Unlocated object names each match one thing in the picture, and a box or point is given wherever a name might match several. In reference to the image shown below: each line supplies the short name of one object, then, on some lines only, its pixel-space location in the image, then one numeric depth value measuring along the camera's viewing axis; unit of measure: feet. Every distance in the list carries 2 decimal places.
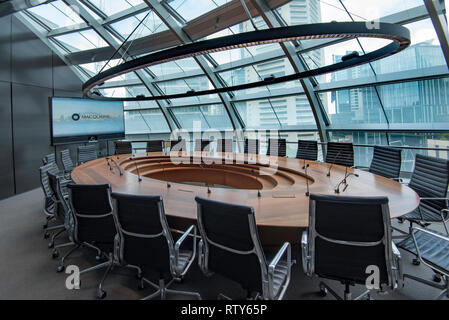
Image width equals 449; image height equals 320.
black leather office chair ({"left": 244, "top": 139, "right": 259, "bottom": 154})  21.13
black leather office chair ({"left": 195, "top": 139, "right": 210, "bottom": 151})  23.56
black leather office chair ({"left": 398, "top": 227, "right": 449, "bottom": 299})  6.36
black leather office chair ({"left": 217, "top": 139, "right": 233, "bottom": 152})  22.97
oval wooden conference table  7.43
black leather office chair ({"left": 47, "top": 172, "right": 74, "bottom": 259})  9.29
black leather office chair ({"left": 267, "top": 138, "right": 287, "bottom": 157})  19.89
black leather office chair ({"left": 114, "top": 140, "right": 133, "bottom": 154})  24.06
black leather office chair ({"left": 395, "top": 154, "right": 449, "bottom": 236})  9.25
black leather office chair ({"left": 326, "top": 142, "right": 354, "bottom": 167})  15.49
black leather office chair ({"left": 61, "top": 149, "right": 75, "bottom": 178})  18.47
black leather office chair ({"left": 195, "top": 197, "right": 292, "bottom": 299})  5.45
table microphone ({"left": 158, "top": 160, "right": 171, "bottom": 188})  18.00
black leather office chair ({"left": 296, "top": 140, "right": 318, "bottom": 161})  17.89
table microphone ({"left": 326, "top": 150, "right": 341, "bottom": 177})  13.74
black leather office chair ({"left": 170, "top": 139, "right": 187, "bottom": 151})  25.17
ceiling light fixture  7.86
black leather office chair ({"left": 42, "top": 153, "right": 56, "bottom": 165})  14.65
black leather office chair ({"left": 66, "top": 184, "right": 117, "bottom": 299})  7.74
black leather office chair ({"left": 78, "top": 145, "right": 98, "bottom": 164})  21.11
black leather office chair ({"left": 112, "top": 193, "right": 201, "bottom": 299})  6.41
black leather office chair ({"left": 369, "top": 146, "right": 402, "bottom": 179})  12.27
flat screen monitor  25.09
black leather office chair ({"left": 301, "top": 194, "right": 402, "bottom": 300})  5.31
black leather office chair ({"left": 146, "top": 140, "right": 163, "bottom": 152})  24.59
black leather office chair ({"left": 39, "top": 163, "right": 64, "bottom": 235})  11.75
